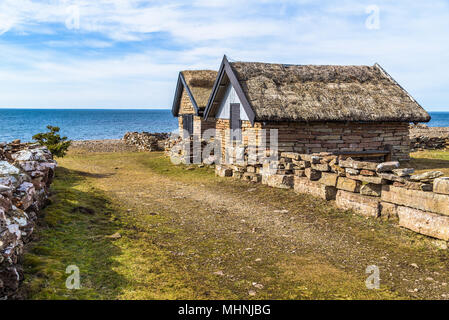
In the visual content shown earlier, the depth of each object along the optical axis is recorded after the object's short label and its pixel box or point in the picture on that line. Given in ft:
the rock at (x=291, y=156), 37.97
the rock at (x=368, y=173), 28.09
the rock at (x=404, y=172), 25.88
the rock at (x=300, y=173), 37.45
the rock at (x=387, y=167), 27.07
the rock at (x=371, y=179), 27.14
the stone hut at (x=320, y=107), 47.32
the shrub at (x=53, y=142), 54.10
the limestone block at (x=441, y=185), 22.36
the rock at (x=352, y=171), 29.33
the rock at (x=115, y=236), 24.07
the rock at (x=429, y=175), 24.22
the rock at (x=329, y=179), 31.96
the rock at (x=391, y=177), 25.53
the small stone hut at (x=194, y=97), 67.51
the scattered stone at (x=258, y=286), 17.48
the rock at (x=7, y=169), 21.49
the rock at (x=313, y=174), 35.47
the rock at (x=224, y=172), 49.77
